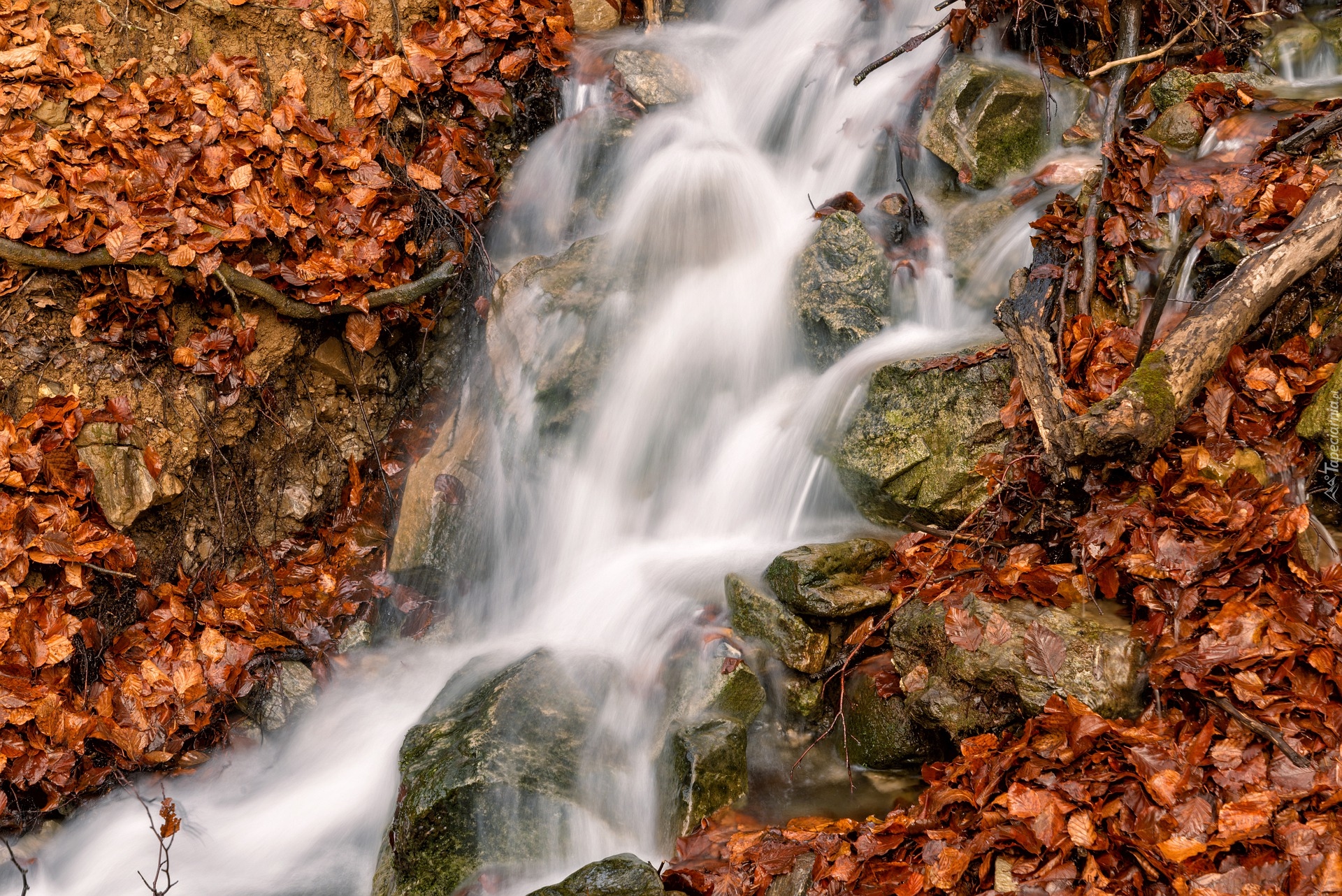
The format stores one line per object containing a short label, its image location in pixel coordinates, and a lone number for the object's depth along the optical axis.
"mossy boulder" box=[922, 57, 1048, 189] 4.77
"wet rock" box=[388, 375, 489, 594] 4.99
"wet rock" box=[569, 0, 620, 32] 6.17
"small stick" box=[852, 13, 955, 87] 4.73
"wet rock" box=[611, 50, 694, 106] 5.80
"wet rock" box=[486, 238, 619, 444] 4.99
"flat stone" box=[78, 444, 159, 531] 4.28
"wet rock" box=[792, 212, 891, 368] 4.56
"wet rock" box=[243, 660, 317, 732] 4.50
